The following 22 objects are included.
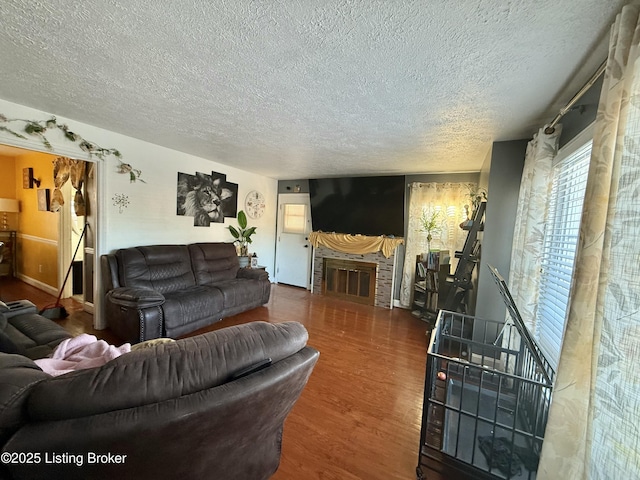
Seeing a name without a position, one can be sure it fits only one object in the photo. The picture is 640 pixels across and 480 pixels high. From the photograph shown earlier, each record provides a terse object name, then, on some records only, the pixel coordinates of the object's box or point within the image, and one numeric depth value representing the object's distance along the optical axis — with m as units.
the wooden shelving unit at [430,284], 3.51
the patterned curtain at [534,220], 1.96
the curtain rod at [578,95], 1.24
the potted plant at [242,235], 4.63
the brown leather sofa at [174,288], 2.59
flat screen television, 4.39
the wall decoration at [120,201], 3.08
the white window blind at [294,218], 5.48
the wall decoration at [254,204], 5.01
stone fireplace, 4.48
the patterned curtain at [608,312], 0.76
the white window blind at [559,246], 1.67
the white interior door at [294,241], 5.45
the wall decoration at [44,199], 4.14
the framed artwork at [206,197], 3.83
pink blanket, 1.14
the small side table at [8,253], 4.72
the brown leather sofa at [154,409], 0.68
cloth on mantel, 4.43
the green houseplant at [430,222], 4.10
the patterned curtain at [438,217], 3.96
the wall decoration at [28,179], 4.30
